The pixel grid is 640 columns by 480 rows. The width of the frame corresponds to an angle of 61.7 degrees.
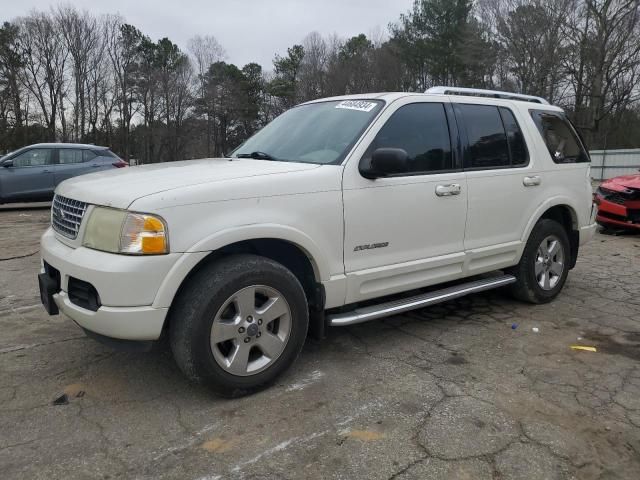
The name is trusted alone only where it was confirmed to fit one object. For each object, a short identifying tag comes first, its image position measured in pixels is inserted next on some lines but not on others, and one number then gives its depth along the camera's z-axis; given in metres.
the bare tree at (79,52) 43.88
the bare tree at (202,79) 51.41
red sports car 8.92
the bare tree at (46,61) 42.55
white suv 2.87
